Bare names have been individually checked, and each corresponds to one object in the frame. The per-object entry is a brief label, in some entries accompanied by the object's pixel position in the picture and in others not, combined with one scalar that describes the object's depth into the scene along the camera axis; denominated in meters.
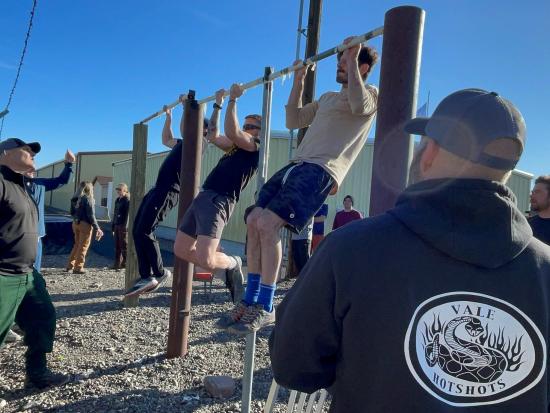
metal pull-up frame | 1.81
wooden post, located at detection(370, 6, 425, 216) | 1.81
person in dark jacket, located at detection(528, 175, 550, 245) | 3.89
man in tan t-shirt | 2.50
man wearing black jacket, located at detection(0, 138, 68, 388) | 3.52
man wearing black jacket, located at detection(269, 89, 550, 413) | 1.09
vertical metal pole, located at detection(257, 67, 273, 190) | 2.98
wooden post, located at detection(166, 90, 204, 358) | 4.13
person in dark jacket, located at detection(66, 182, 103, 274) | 9.86
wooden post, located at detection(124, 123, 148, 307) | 5.74
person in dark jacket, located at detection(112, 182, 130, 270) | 10.19
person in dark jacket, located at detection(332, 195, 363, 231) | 9.65
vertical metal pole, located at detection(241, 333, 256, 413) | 2.83
